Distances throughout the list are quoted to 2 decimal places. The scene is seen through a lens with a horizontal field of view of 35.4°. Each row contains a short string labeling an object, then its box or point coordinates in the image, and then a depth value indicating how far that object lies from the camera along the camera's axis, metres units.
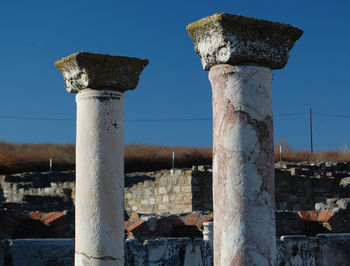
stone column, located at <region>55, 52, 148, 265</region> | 4.76
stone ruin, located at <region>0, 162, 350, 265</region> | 5.74
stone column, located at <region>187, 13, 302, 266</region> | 3.49
